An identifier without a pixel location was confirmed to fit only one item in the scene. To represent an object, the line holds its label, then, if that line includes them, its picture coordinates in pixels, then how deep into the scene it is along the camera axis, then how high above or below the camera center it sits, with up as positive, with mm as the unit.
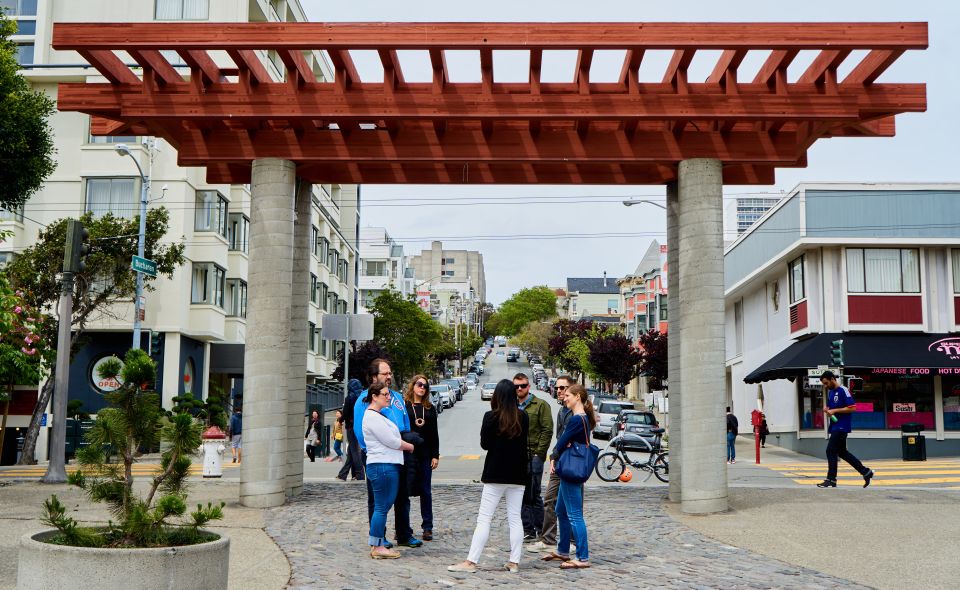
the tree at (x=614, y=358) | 68125 +3524
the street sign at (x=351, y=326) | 28891 +2388
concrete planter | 6648 -1098
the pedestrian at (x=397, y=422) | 9891 -146
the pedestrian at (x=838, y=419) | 15383 -129
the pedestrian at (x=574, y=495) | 9477 -828
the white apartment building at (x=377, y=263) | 114938 +17404
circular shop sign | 34531 +763
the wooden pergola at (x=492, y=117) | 12258 +4025
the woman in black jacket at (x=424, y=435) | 10734 -298
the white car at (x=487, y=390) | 66600 +1223
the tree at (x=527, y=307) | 175625 +18219
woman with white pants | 9172 -591
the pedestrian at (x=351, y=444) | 16438 -672
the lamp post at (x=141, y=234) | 28688 +4987
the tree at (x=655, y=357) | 55962 +2968
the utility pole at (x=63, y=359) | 18375 +855
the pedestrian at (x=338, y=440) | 26000 -872
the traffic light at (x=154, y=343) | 29334 +1865
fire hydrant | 19984 -1014
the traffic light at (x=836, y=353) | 25517 +1498
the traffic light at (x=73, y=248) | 18391 +2924
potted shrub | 6676 -838
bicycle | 20500 -1150
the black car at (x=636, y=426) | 23969 -573
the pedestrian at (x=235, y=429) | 28488 -689
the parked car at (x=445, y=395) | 58331 +784
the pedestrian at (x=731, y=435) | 27328 -690
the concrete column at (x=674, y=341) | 14742 +1033
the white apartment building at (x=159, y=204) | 35344 +7141
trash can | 26719 -884
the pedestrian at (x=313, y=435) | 26922 -785
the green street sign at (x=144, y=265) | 23609 +3411
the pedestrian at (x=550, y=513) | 10516 -1135
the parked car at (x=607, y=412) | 39716 -131
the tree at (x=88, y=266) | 28078 +4085
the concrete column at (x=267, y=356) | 13586 +707
